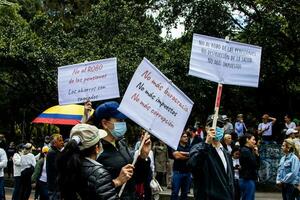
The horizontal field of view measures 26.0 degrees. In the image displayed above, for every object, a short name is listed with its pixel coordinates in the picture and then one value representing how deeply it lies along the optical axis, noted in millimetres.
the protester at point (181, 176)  14484
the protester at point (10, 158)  25500
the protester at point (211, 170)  7793
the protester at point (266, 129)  20047
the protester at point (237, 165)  13155
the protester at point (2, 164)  15501
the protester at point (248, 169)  12398
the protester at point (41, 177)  13500
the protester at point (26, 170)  15797
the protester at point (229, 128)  17391
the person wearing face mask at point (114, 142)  5918
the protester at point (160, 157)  19953
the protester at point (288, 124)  19533
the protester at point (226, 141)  13337
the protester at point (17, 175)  15766
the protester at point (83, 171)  4937
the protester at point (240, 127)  19766
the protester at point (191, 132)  16688
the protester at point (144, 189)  6989
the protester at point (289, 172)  12977
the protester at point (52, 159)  10469
